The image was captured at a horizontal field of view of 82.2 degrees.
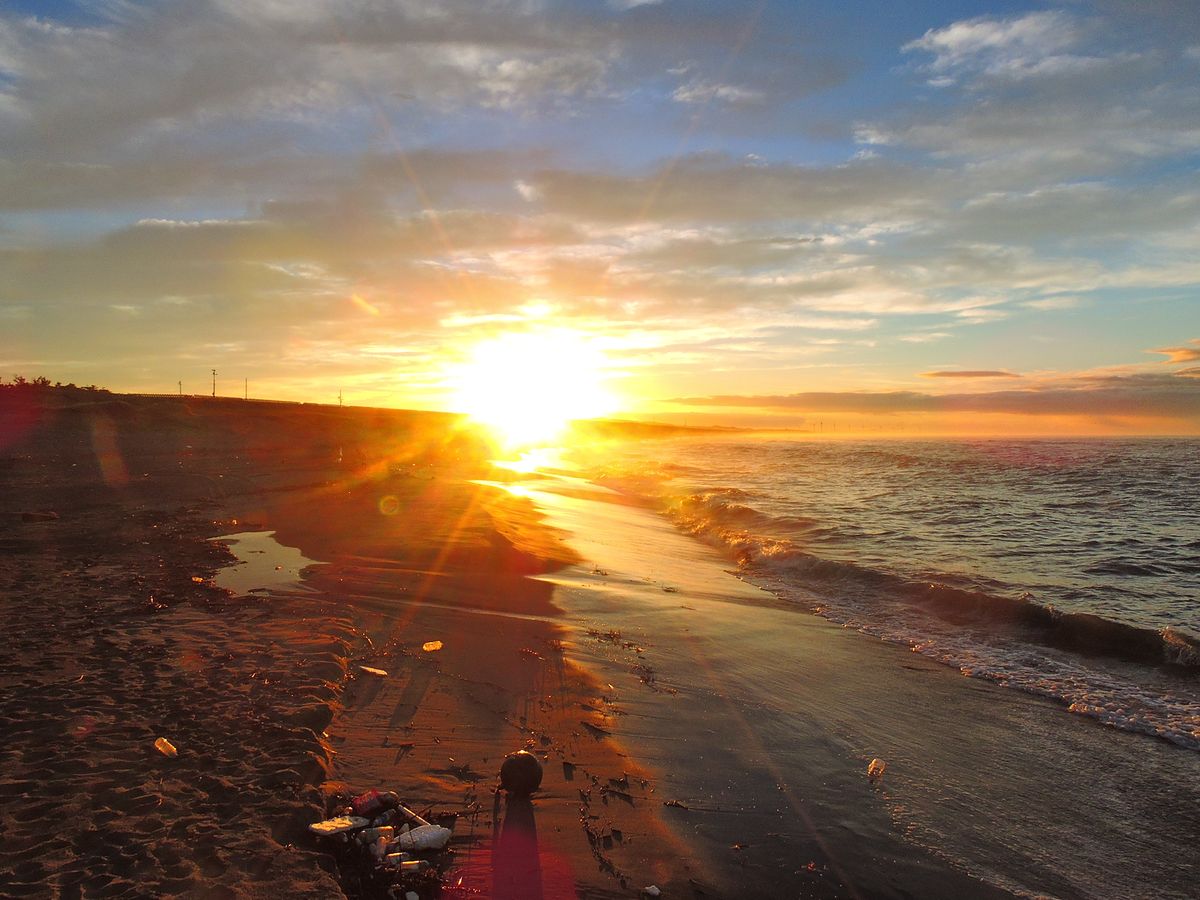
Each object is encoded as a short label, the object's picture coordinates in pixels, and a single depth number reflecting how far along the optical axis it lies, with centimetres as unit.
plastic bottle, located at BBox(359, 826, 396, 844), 418
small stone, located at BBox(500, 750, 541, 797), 497
